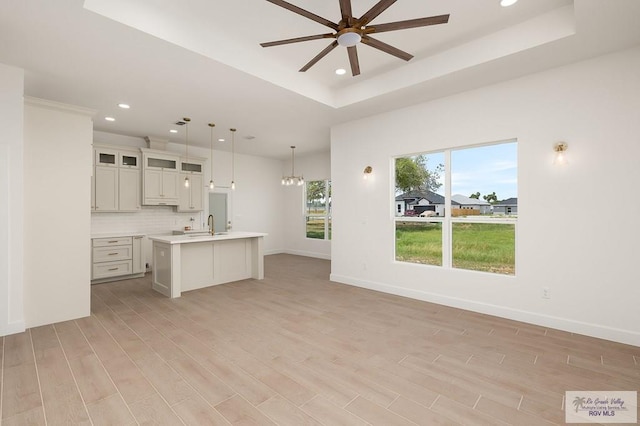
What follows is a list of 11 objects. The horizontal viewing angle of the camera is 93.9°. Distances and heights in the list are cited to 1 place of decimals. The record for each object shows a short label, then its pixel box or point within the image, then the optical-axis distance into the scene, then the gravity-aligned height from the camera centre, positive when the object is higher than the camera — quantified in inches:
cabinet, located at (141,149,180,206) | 249.3 +30.8
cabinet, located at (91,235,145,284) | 216.7 -34.0
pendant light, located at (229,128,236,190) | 325.3 +55.0
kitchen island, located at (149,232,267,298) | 185.8 -32.7
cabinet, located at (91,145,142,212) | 225.3 +26.2
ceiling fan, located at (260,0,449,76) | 82.4 +56.4
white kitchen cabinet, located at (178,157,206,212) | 273.6 +25.3
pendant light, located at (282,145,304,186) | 274.1 +44.1
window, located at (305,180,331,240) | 332.2 +4.8
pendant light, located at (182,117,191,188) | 211.3 +67.1
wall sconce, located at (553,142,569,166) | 132.1 +26.8
